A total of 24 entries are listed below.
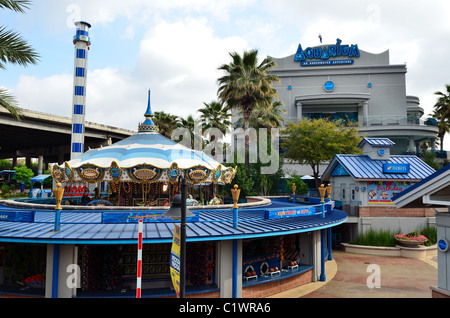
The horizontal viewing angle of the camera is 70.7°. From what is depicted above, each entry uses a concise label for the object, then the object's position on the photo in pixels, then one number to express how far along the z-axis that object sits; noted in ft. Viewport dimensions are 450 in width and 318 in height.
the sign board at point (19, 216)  42.16
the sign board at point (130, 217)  43.88
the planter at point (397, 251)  74.64
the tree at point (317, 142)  124.06
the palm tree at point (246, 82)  97.30
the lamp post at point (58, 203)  37.92
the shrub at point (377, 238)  79.46
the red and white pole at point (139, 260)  27.96
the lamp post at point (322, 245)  54.96
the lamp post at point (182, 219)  24.00
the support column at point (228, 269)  42.00
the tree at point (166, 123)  149.07
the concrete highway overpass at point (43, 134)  151.93
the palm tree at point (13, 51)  39.23
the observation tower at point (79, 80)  116.78
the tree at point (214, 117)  132.16
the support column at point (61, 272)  37.14
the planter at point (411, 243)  75.11
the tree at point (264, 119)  121.70
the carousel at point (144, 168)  60.08
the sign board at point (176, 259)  26.40
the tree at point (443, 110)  166.30
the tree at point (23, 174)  168.35
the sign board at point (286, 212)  49.80
